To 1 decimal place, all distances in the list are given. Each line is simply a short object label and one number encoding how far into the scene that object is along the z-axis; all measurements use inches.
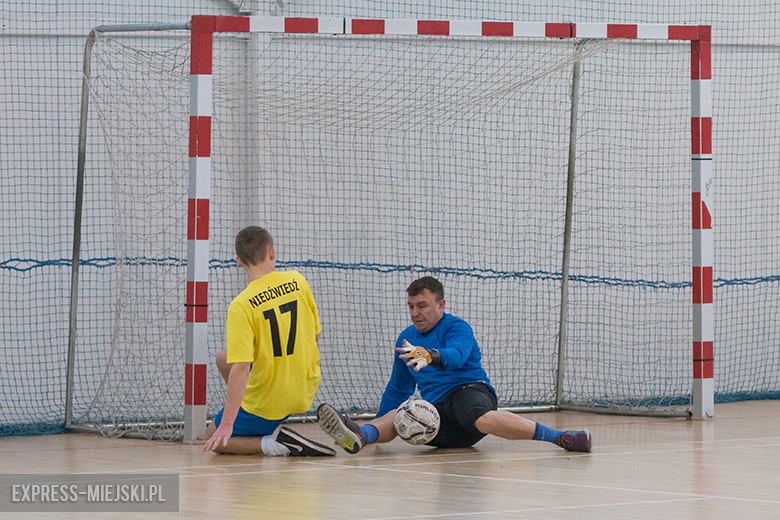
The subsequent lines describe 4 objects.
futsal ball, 568.7
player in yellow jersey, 556.4
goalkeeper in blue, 559.2
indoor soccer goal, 722.8
